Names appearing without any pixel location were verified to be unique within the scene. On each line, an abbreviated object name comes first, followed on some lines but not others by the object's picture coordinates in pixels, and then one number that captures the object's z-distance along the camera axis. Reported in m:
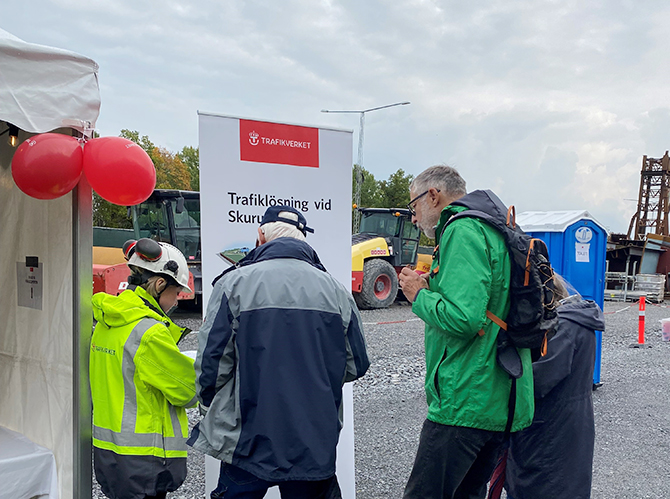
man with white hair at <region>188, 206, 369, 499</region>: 1.89
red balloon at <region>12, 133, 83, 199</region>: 2.06
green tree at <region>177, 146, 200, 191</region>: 37.50
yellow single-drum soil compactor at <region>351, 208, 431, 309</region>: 13.72
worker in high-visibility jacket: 2.12
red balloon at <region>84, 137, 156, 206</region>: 2.17
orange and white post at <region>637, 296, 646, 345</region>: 9.36
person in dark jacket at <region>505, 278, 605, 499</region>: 2.46
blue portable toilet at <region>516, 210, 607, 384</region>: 5.96
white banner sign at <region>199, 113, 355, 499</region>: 2.87
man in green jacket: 2.02
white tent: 2.02
